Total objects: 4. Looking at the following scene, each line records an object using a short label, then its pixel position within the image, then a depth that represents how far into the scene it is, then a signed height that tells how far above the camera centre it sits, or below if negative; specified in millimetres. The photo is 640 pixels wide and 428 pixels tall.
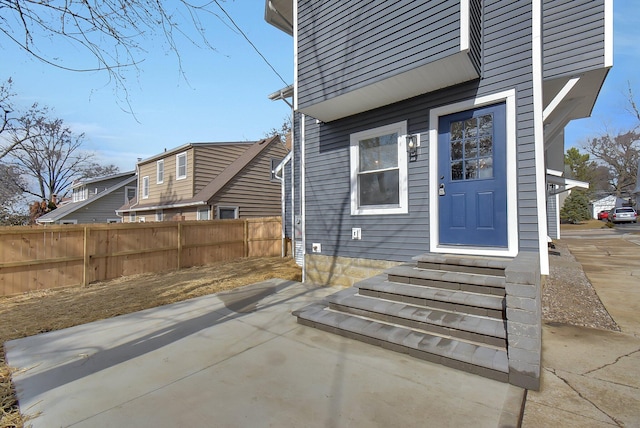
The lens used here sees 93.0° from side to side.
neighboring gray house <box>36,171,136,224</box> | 20609 +1341
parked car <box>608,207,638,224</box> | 25784 +167
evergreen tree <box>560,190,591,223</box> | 28188 +860
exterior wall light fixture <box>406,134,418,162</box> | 4891 +1162
